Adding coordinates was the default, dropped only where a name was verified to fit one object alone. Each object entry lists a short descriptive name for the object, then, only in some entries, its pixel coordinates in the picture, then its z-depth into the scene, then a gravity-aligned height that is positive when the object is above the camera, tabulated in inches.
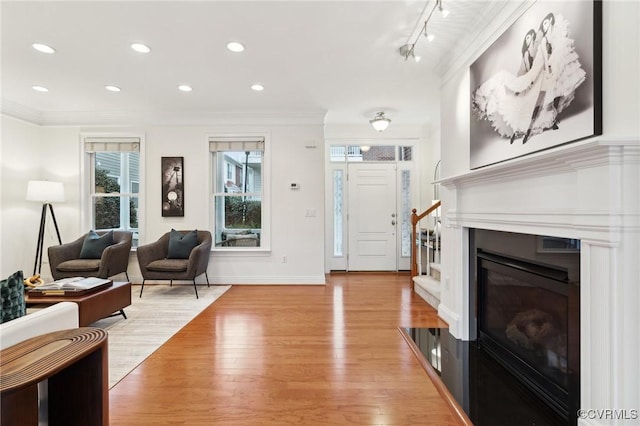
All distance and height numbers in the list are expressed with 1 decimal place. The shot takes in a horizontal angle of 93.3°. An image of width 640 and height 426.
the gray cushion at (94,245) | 163.5 -16.3
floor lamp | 164.7 +10.5
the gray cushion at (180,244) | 168.1 -16.6
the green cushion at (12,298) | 55.1 -15.4
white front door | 221.8 +0.0
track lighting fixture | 82.2 +59.4
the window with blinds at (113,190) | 190.5 +15.9
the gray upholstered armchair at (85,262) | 151.3 -23.9
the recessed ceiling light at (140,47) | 109.4 +61.6
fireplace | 59.8 -23.7
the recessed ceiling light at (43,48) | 110.5 +62.3
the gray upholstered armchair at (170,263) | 153.9 -25.2
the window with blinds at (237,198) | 190.7 +10.6
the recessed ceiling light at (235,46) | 107.5 +61.1
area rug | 92.0 -42.8
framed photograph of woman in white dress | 52.9 +28.2
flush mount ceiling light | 175.6 +54.0
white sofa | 47.2 -18.7
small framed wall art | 185.9 +17.4
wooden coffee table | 99.0 -30.1
